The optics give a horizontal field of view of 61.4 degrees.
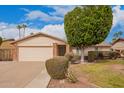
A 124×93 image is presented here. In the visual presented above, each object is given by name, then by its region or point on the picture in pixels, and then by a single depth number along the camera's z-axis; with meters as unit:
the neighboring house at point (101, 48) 14.98
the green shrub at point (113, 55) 13.63
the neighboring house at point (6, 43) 16.41
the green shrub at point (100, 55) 13.45
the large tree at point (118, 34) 26.66
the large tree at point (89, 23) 9.96
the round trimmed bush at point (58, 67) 5.67
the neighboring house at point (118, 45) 18.09
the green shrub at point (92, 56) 12.36
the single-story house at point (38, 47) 13.15
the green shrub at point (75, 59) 11.49
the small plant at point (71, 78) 5.39
